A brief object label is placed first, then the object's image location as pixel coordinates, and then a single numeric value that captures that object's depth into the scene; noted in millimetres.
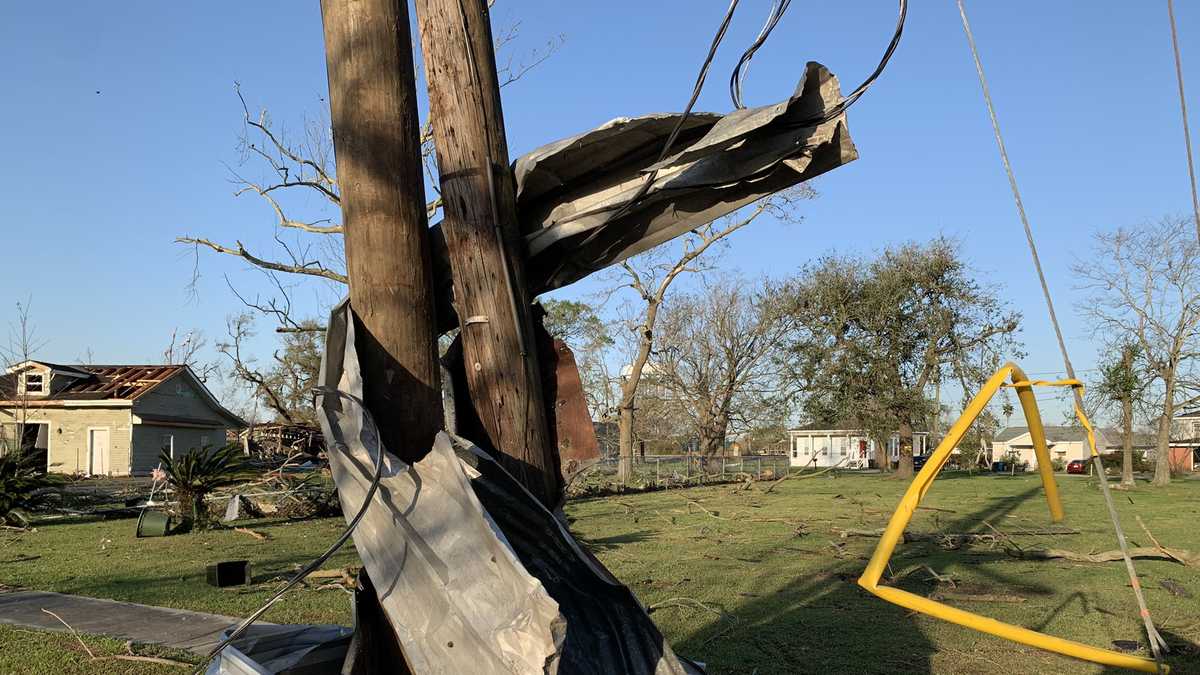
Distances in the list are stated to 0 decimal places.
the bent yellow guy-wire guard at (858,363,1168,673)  2889
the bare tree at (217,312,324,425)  46397
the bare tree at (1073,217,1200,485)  32188
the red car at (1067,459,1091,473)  47750
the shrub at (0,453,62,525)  15547
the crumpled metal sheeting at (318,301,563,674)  2379
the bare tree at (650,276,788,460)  44750
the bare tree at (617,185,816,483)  30859
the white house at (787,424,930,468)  56312
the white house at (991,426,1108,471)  70544
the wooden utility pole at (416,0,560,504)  3150
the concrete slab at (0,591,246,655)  6828
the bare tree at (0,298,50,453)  31359
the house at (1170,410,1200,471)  57353
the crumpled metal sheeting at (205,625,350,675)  2969
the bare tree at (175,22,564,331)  20938
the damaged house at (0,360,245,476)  36219
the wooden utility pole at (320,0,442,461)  3012
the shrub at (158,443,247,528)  14914
